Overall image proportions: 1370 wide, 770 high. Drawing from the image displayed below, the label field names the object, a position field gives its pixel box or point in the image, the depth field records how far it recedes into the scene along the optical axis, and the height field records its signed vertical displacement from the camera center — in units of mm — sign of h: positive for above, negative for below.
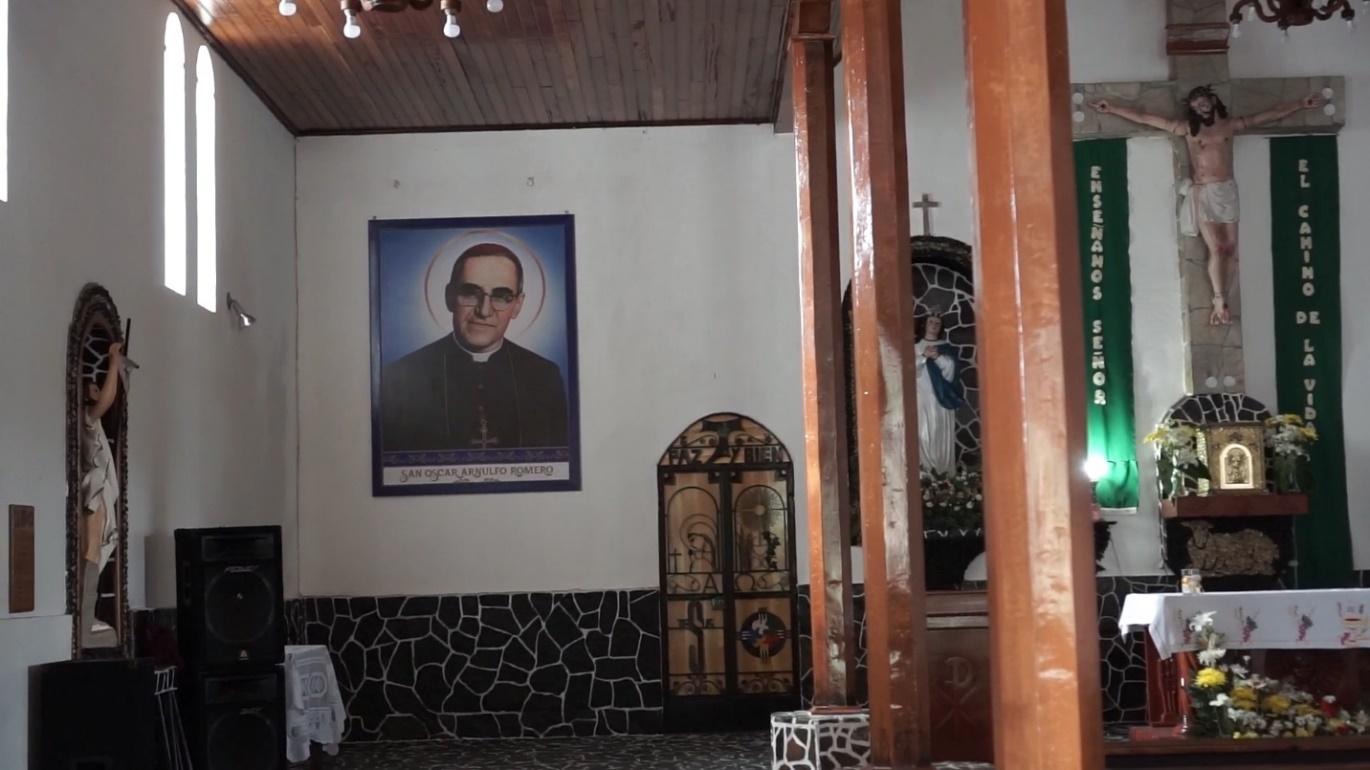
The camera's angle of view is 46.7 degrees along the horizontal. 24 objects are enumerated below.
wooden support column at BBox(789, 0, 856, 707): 7691 +789
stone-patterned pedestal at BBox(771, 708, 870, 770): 6730 -976
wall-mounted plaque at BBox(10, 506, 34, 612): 7379 -105
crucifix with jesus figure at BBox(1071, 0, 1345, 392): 11844 +2830
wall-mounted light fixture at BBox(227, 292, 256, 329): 11008 +1498
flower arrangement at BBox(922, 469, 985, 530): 11500 +36
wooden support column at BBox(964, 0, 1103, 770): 3076 +182
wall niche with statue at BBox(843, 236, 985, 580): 11789 +1028
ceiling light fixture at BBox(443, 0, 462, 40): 8500 +2776
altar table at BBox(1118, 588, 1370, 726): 9422 -753
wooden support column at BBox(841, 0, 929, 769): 5668 +425
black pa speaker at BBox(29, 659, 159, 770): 7273 -838
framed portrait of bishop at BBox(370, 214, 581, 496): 12625 +1327
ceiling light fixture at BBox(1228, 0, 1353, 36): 9875 +3041
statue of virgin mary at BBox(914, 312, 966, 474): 11961 +829
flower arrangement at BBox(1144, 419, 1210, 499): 11484 +306
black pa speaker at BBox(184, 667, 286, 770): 8898 -1069
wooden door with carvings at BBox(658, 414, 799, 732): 12281 -483
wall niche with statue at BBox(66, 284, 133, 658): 8141 +293
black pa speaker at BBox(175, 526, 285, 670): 8977 -386
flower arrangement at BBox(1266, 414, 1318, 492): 11352 +318
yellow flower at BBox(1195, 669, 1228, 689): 7789 -875
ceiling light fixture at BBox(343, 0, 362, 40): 8406 +2778
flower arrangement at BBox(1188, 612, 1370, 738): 7594 -1034
